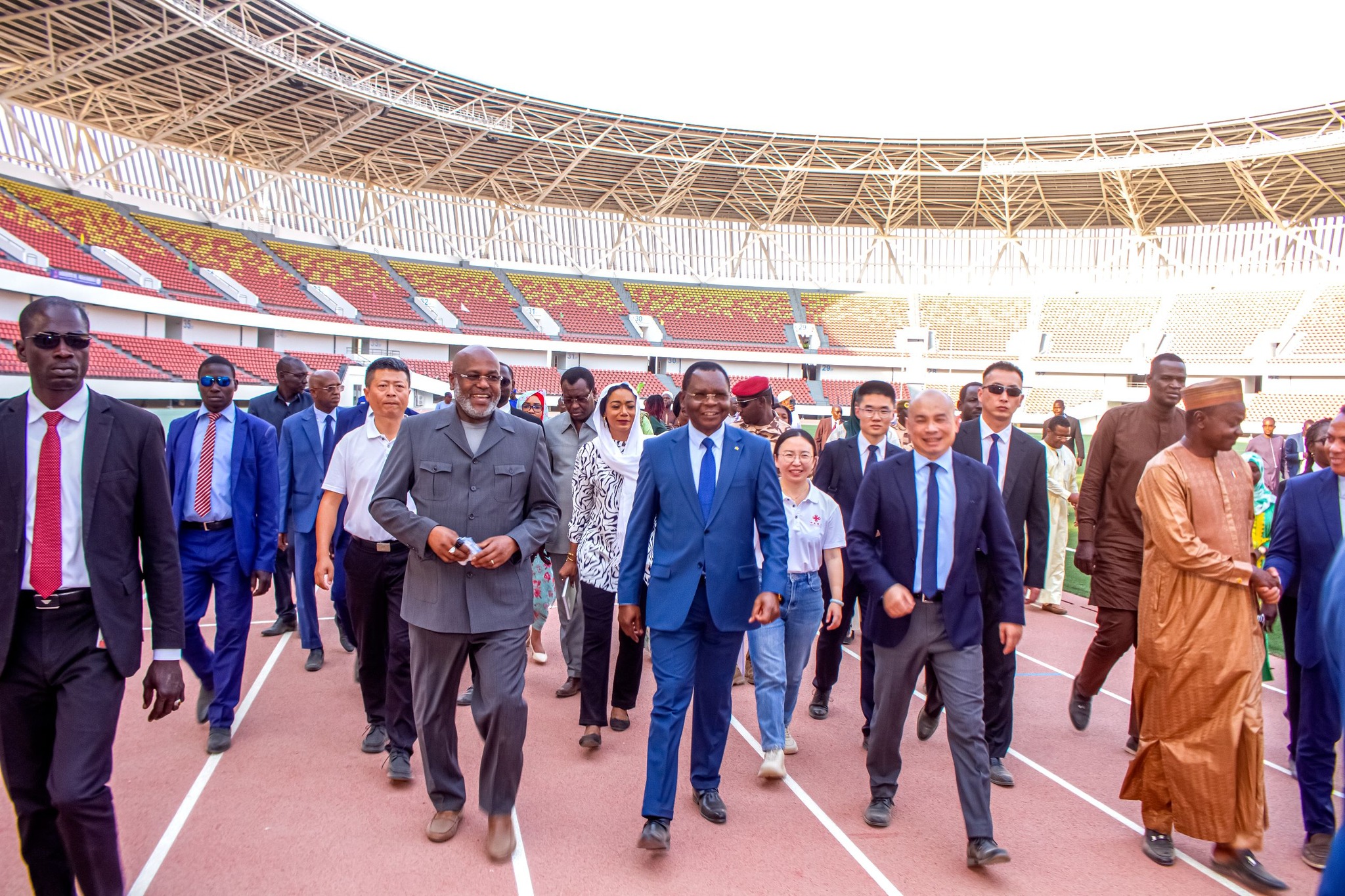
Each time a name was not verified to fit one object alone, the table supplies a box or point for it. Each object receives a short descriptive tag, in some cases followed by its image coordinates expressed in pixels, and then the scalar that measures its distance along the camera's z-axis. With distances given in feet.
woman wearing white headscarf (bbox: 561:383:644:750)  17.02
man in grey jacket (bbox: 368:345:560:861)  12.39
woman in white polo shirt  17.02
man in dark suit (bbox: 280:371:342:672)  20.74
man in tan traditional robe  12.02
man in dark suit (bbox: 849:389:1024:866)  13.10
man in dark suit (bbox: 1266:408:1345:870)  12.78
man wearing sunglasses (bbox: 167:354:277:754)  16.17
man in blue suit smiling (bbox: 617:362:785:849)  12.95
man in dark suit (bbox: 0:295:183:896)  9.09
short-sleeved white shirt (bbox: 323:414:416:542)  15.99
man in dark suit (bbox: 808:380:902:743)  18.79
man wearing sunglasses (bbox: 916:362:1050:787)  15.46
